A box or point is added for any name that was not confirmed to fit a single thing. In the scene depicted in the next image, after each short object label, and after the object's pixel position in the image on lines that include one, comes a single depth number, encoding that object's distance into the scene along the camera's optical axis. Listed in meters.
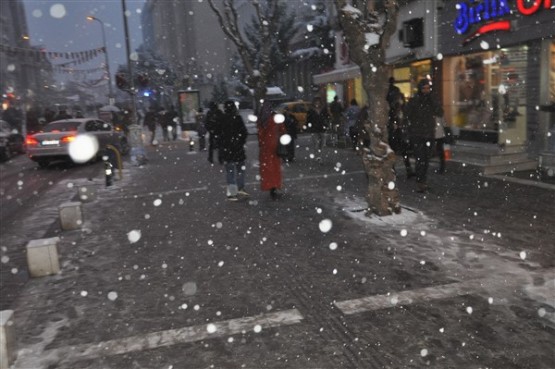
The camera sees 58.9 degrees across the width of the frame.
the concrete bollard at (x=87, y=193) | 10.12
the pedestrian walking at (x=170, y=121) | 25.50
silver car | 16.55
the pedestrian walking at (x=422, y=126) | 8.94
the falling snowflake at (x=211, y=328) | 4.09
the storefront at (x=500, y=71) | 11.82
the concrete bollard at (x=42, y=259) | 5.76
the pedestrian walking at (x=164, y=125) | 25.88
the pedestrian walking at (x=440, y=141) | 10.25
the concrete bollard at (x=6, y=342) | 3.63
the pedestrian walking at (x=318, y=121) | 15.19
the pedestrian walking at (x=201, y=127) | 20.02
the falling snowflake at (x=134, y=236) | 7.11
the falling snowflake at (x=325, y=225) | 6.99
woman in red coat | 8.88
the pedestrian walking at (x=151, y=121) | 24.61
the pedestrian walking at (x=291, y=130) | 14.62
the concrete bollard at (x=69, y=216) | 7.95
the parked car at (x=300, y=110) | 27.89
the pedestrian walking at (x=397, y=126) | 10.27
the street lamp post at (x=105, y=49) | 37.29
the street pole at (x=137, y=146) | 16.62
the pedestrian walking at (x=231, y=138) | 9.05
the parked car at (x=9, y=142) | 20.31
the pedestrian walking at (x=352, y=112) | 15.56
